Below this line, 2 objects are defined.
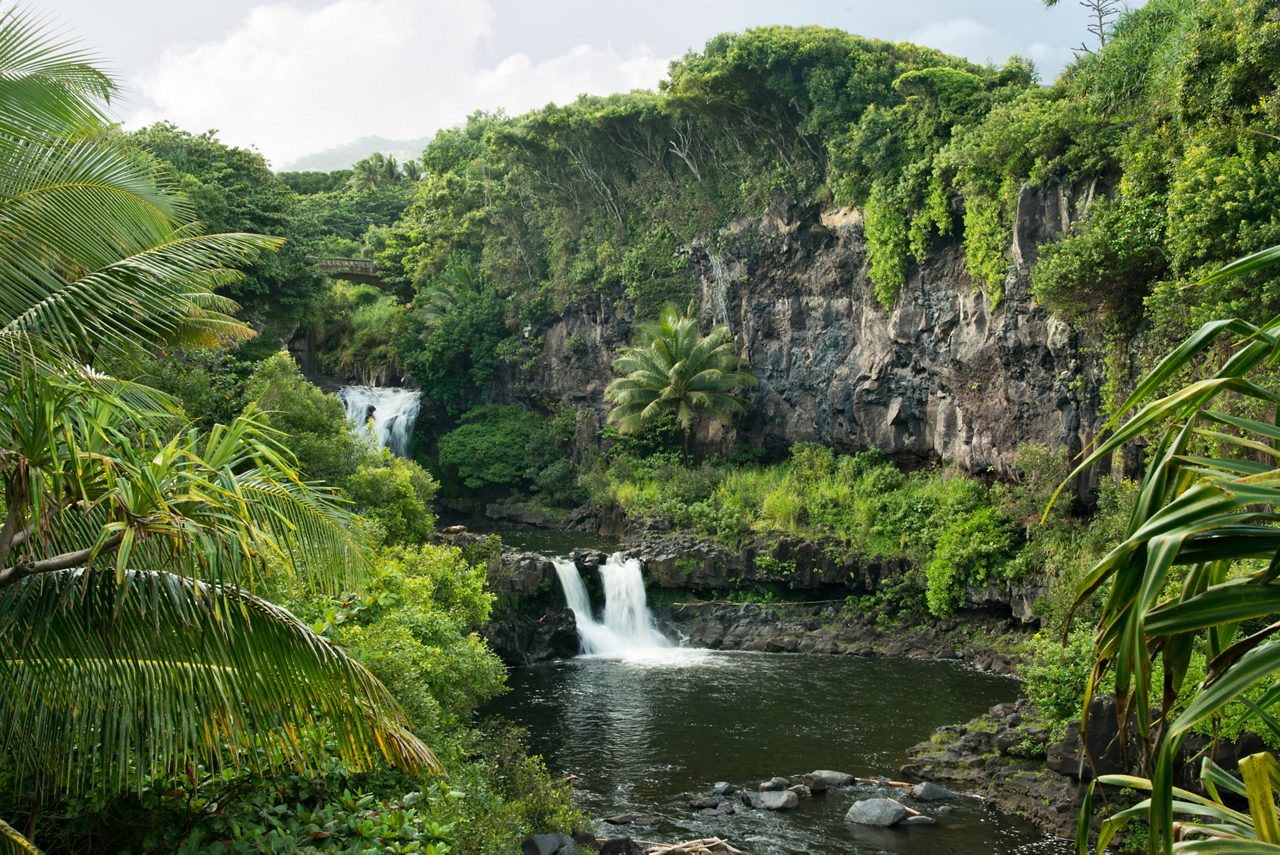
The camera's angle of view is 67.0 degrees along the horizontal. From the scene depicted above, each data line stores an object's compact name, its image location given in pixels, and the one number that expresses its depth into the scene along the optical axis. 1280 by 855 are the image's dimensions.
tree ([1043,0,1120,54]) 23.76
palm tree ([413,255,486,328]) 36.88
